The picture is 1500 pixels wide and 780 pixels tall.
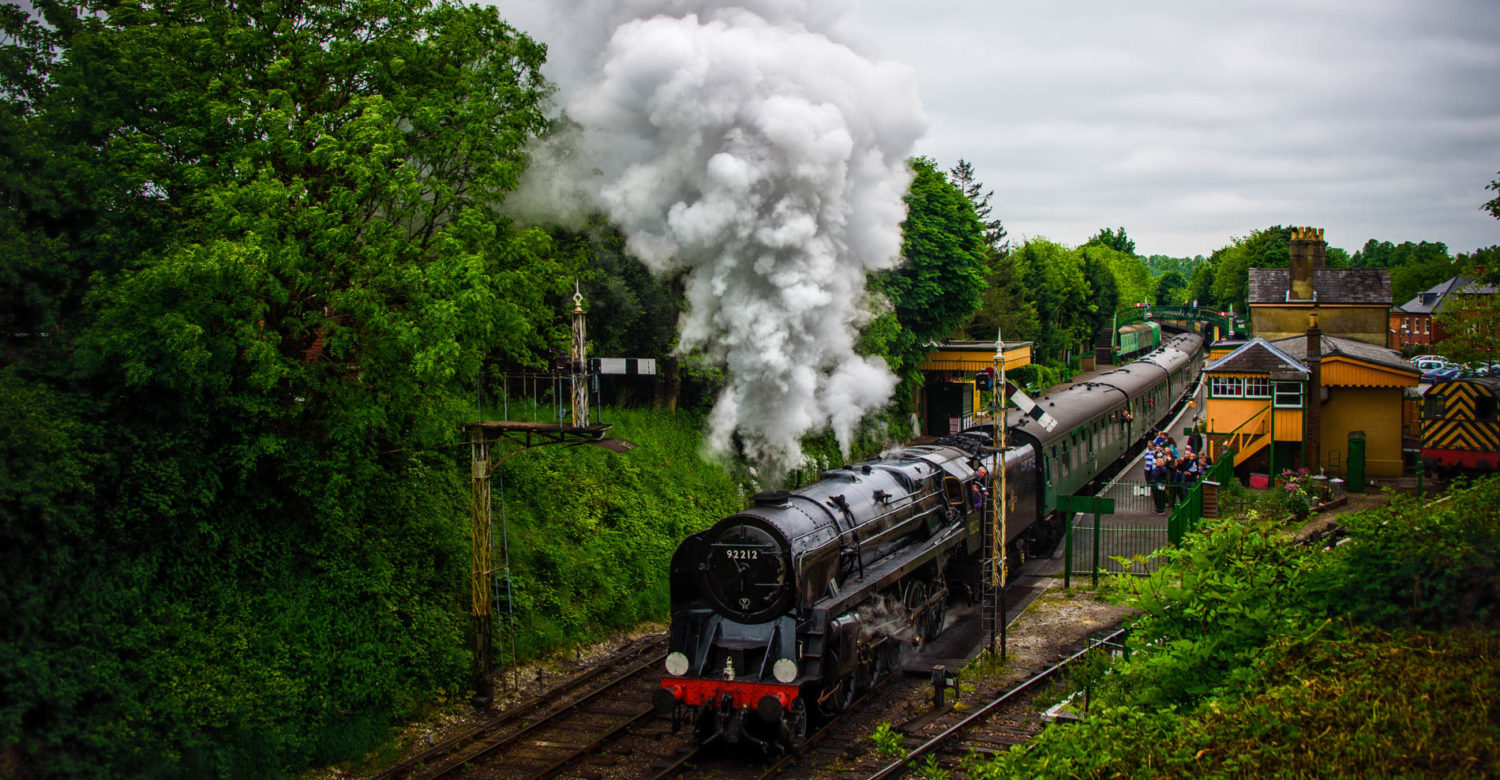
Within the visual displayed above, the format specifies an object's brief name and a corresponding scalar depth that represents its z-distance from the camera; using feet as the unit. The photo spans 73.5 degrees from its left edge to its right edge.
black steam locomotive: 35.40
